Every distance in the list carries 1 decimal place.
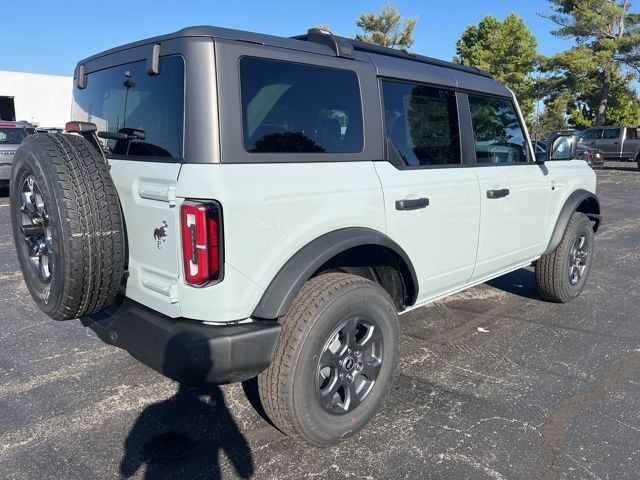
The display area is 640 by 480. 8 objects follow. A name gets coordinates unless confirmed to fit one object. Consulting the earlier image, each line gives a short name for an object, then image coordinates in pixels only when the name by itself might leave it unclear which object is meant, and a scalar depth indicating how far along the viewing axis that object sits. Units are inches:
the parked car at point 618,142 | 1010.1
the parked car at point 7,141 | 488.4
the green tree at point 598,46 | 1219.7
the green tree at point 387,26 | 1603.1
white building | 1186.0
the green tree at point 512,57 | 1444.4
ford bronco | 88.8
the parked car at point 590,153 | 781.9
